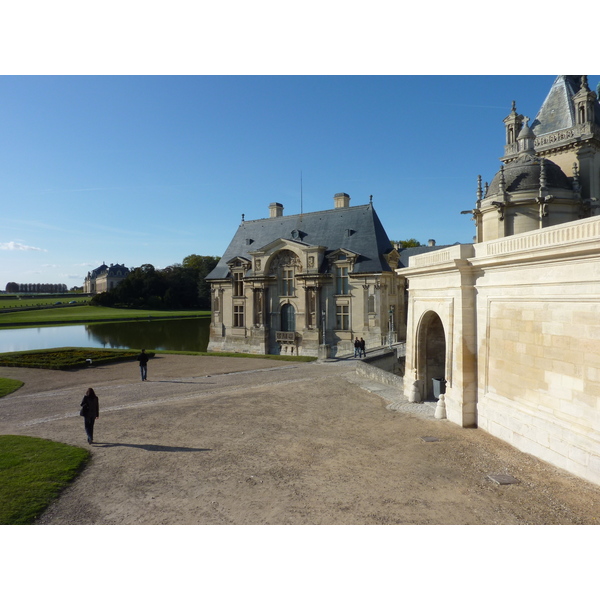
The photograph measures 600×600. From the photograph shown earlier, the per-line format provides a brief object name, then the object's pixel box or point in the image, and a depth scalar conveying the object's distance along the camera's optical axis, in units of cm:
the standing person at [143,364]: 1964
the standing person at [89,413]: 1026
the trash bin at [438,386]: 1489
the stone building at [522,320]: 797
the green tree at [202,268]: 8985
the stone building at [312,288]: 3231
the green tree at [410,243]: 7516
